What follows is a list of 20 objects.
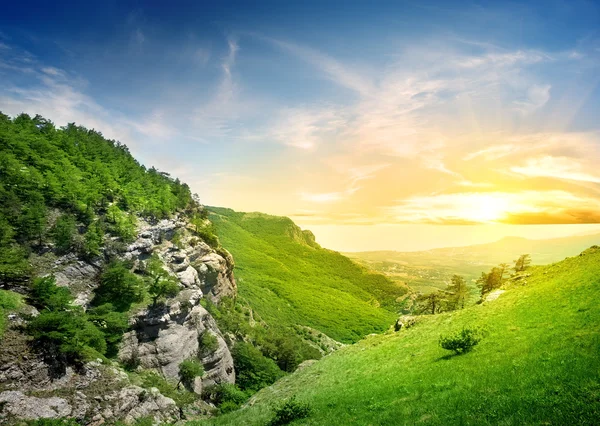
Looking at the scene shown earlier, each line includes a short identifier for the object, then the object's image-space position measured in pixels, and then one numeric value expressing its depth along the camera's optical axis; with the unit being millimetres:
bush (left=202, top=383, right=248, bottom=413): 62750
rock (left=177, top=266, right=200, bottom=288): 71125
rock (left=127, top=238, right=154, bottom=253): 64675
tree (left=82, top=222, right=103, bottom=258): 55438
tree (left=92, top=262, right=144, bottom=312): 52753
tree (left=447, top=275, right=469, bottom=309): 71312
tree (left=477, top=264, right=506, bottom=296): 67438
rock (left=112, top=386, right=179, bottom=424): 35375
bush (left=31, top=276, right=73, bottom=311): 39438
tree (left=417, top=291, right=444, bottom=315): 70319
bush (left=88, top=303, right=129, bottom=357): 47438
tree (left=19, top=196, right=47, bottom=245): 48438
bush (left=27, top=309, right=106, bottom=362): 34594
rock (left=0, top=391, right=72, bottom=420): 27405
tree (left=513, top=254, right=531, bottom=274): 63231
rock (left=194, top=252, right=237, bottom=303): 91625
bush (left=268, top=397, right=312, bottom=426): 20547
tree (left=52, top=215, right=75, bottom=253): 52406
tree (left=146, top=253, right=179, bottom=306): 59000
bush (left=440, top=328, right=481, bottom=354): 23222
